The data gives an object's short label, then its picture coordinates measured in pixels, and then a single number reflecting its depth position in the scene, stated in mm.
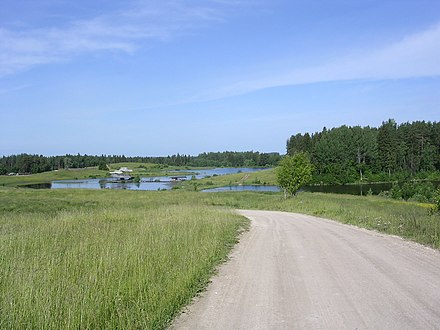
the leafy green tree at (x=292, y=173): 53688
